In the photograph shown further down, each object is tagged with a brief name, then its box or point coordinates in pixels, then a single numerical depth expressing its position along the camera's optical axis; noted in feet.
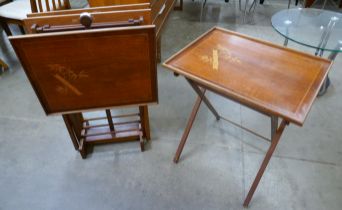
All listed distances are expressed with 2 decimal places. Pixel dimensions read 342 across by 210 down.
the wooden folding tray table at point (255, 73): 3.16
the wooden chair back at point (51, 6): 5.96
